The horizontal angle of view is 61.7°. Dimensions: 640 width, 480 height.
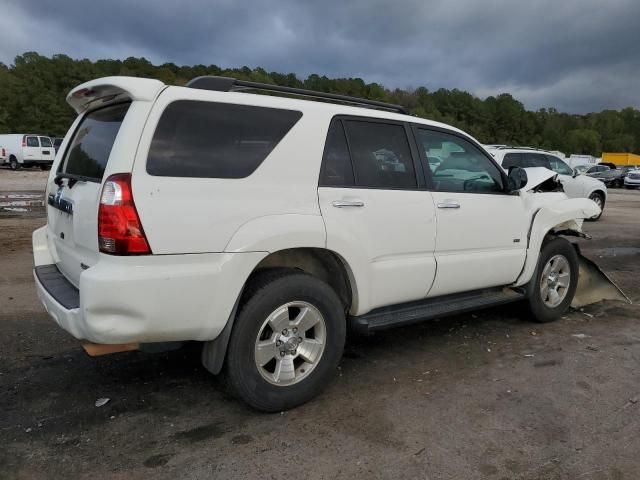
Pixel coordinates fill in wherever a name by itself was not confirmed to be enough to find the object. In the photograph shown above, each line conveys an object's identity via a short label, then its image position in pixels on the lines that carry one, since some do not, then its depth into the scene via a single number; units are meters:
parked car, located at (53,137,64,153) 28.91
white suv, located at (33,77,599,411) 2.78
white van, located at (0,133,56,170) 28.75
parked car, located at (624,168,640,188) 33.78
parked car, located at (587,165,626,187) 35.50
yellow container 70.36
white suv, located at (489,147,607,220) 12.76
